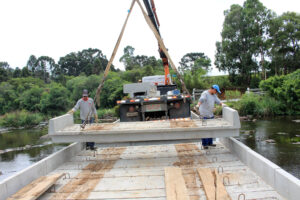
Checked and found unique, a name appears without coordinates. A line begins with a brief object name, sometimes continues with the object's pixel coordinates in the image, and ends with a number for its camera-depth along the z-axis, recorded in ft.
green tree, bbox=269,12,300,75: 94.58
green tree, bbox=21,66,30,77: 174.50
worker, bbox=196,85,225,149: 18.67
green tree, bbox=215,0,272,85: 99.25
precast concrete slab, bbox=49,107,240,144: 15.03
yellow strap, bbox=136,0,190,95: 21.26
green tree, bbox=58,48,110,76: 206.59
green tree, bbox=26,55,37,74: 235.30
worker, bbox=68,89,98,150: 20.77
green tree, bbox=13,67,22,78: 173.68
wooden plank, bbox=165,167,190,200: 10.37
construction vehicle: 25.38
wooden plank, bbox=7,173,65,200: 10.29
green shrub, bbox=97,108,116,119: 82.58
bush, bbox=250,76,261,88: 104.54
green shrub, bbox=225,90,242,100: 77.61
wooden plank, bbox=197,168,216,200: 10.36
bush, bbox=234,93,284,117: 65.67
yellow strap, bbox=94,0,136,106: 21.32
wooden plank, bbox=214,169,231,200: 10.02
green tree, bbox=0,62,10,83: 158.32
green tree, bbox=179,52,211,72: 217.07
